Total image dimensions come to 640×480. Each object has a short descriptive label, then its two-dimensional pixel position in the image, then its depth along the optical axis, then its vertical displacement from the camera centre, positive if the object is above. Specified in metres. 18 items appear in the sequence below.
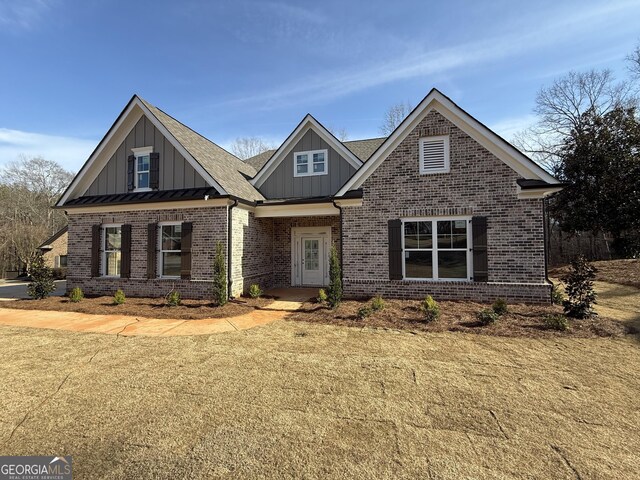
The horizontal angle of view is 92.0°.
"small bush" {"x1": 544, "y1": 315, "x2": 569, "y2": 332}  6.39 -1.50
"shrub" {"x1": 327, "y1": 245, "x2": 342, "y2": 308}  8.55 -0.87
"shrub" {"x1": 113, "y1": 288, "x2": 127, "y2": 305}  9.71 -1.46
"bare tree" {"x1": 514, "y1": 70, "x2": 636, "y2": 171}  22.66 +10.06
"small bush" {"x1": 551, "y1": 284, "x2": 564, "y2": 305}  8.36 -1.27
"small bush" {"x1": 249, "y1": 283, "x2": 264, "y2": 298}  10.53 -1.37
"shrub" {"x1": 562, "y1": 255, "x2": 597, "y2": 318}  7.19 -0.96
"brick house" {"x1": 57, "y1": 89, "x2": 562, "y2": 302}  8.87 +1.33
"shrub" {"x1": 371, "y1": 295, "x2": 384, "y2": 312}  8.22 -1.44
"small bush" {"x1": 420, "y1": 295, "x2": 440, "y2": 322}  7.22 -1.40
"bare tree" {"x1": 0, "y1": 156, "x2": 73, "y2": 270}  21.89 +4.37
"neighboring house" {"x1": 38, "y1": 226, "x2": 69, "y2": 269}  21.63 +0.21
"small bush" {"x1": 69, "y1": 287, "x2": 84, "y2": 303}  10.24 -1.45
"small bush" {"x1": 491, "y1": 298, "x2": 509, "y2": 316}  7.46 -1.36
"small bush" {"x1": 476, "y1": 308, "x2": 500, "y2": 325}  6.86 -1.47
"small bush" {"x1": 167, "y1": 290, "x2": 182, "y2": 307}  9.31 -1.45
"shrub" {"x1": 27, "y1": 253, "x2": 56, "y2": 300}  10.81 -1.07
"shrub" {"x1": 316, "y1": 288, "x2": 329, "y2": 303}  9.30 -1.37
